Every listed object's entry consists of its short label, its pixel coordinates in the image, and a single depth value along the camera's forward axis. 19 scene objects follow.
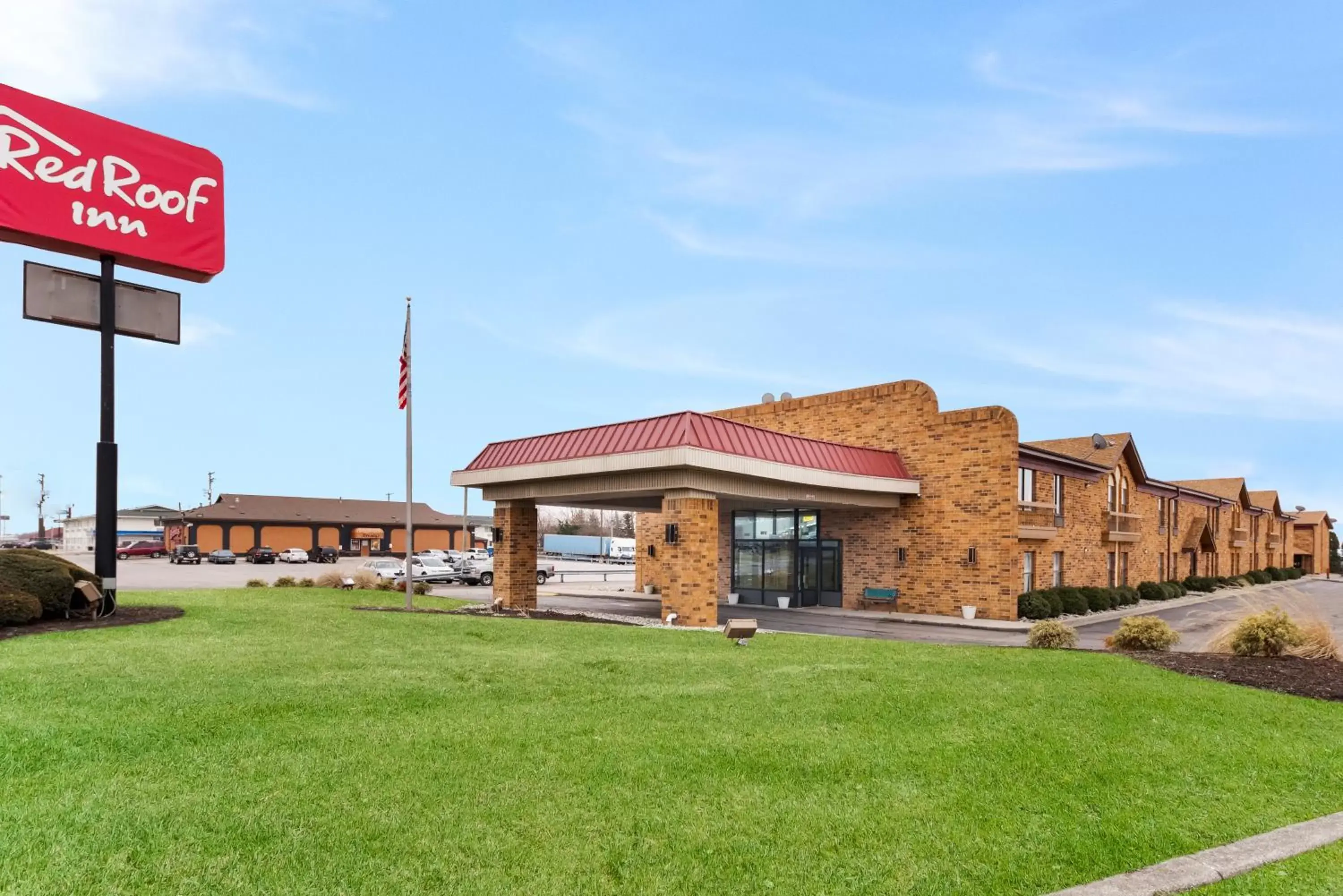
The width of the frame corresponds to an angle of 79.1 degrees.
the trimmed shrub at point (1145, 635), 14.64
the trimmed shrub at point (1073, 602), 28.17
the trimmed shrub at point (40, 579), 14.34
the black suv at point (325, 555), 64.94
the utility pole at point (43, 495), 112.81
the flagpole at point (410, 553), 20.56
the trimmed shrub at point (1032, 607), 25.47
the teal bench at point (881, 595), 26.94
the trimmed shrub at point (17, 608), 13.43
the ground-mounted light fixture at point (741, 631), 13.59
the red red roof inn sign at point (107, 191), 14.95
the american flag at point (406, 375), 21.00
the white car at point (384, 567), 35.75
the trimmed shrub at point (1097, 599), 29.78
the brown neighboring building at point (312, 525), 69.31
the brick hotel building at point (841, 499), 20.33
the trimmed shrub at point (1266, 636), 13.52
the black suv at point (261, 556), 59.84
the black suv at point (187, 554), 59.06
